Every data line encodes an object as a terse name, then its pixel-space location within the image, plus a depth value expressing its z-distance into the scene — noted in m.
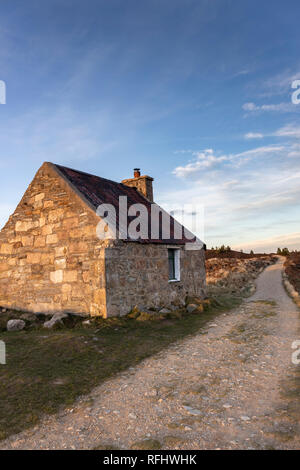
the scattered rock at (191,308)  12.77
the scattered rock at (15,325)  10.04
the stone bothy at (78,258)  10.61
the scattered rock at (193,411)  4.46
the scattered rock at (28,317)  11.02
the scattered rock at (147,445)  3.65
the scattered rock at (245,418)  4.21
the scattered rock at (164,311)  11.53
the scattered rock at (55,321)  9.86
